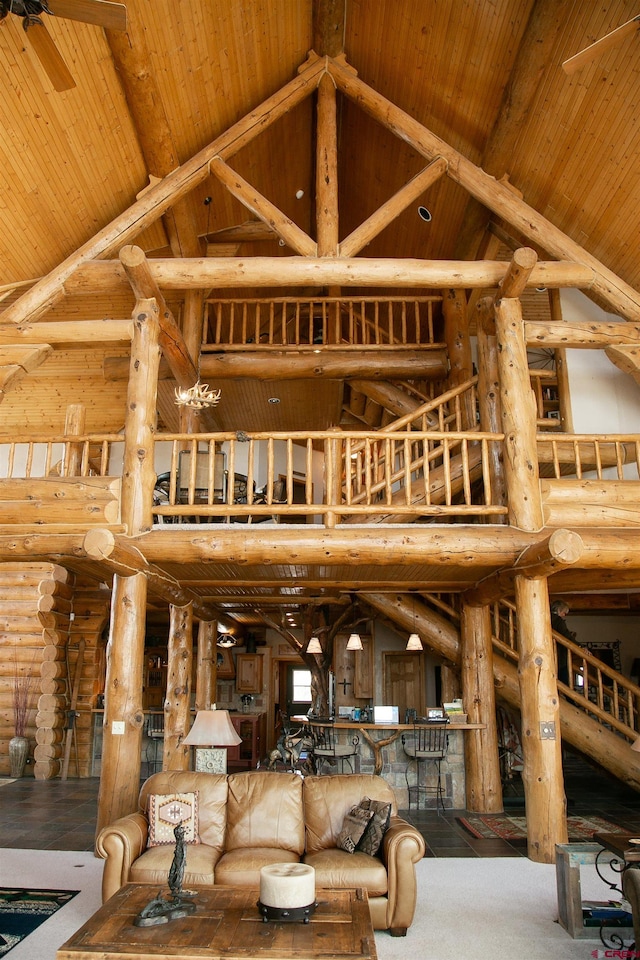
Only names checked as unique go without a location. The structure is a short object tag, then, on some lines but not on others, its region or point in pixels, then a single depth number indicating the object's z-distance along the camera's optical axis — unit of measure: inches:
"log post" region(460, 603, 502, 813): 358.9
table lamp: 239.1
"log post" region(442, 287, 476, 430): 430.0
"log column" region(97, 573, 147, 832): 269.6
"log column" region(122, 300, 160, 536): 286.8
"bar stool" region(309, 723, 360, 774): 366.6
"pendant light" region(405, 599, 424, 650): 396.8
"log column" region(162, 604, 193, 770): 387.5
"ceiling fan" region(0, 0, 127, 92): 209.3
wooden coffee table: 133.9
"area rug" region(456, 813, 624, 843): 301.4
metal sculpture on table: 148.9
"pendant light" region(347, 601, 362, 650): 428.8
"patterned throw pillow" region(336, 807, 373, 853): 206.4
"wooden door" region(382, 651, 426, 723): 506.3
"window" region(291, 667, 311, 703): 755.4
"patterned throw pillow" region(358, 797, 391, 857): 203.0
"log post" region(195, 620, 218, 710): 467.1
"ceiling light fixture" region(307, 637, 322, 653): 458.3
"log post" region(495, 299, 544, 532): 287.0
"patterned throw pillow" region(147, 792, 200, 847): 211.3
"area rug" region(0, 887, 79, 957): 186.1
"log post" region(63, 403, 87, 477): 330.0
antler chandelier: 376.2
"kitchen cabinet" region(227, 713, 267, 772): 512.1
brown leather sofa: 192.5
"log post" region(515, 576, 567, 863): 261.3
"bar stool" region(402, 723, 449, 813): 358.9
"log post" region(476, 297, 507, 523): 352.2
